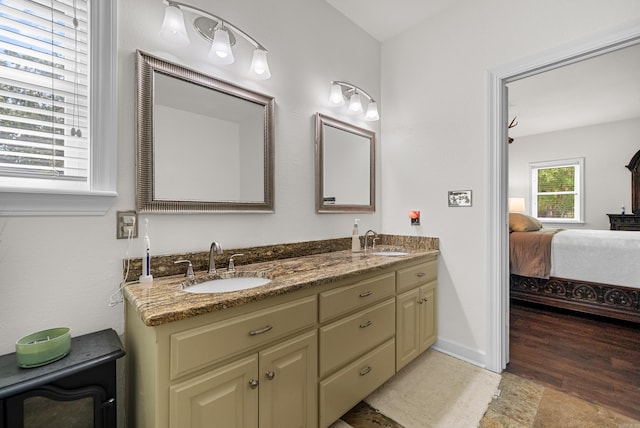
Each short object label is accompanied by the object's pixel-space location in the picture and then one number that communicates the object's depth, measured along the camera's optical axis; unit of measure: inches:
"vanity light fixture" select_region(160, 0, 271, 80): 56.4
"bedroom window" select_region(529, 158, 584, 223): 224.0
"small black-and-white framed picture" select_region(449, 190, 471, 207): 89.7
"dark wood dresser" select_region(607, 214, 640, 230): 191.5
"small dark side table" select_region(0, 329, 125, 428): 34.6
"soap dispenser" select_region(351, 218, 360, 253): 94.0
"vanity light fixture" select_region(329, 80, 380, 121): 90.4
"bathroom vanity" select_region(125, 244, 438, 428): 38.9
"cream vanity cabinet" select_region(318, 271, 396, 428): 57.6
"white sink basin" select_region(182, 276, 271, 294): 55.9
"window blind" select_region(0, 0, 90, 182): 44.8
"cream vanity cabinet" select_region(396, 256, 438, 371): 77.6
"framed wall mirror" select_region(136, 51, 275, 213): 56.2
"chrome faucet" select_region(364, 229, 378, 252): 101.2
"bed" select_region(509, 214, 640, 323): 112.8
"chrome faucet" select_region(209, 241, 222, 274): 60.1
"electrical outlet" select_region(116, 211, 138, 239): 53.0
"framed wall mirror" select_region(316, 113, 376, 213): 89.4
